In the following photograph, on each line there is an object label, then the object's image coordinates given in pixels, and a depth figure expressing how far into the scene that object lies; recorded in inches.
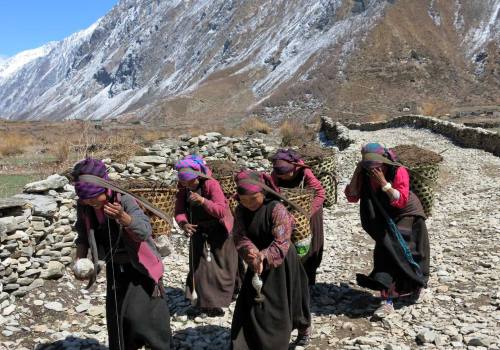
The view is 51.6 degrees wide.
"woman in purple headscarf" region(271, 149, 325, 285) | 194.4
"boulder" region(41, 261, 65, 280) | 245.0
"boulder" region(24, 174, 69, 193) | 266.8
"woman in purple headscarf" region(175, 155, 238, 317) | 197.5
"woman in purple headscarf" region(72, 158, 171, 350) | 135.9
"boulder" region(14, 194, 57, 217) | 248.5
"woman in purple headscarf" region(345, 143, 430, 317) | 186.9
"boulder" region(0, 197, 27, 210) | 230.5
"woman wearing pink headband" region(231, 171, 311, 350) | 142.6
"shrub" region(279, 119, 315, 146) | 664.9
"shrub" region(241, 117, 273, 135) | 826.8
